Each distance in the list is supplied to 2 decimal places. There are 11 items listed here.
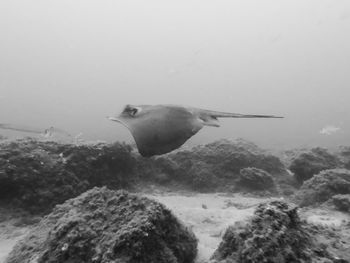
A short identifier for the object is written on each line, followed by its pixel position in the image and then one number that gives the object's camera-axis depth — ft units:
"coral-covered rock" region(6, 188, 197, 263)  7.83
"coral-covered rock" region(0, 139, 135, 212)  14.82
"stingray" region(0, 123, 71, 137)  23.38
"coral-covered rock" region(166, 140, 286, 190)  20.92
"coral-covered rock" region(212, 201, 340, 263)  6.53
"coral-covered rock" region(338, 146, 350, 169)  24.67
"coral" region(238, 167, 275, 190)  20.31
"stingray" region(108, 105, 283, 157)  9.09
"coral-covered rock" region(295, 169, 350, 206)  16.19
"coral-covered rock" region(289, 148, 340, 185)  21.56
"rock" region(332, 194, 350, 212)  13.53
